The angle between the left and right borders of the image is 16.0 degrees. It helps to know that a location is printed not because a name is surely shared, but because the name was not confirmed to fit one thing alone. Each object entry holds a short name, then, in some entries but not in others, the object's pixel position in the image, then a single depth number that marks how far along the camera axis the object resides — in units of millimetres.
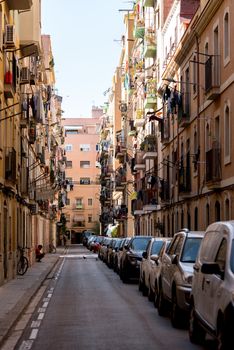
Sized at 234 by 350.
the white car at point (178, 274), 14617
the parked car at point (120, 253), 32681
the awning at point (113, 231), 87325
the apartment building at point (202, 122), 27781
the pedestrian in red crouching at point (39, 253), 52084
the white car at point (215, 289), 9516
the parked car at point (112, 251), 40775
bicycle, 35294
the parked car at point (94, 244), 78406
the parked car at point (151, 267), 19359
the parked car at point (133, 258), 29389
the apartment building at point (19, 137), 27922
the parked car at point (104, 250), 51128
